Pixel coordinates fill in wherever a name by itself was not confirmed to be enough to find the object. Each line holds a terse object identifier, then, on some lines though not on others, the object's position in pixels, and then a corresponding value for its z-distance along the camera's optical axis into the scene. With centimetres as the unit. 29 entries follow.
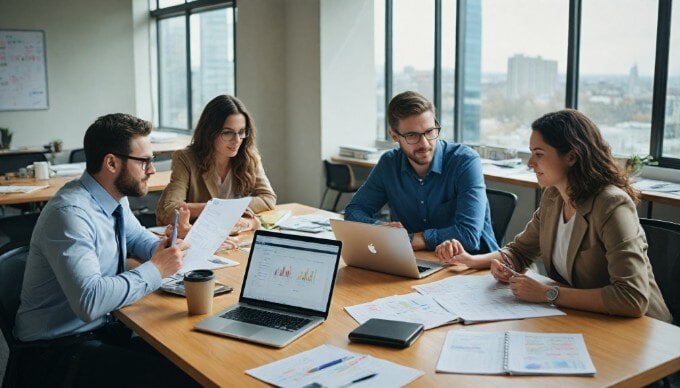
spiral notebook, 157
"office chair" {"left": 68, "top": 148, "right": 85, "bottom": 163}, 590
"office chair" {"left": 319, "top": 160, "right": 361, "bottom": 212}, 598
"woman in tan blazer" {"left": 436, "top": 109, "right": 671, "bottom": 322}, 194
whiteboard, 827
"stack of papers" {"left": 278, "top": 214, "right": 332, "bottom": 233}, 303
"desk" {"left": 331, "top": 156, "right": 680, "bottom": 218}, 387
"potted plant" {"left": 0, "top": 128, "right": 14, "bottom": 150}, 717
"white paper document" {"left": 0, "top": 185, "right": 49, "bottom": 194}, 421
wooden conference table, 155
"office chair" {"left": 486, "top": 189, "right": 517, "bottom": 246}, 309
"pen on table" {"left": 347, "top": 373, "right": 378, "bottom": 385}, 152
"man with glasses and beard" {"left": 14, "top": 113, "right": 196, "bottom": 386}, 199
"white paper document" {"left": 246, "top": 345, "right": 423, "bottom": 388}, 152
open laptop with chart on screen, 188
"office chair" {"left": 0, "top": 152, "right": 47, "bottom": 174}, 524
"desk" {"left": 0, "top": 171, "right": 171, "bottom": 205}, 407
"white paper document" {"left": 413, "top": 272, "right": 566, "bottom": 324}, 194
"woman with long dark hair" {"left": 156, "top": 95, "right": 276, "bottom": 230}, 336
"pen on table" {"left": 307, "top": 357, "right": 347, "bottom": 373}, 160
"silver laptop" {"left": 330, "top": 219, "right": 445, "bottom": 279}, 227
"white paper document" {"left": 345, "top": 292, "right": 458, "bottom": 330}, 191
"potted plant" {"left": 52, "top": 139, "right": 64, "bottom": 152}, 615
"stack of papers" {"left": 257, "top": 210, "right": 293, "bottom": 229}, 317
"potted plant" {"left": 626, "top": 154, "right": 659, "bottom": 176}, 436
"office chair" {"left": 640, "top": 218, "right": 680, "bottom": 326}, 225
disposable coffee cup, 198
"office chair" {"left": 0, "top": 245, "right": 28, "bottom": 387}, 206
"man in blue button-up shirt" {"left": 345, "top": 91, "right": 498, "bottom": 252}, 279
